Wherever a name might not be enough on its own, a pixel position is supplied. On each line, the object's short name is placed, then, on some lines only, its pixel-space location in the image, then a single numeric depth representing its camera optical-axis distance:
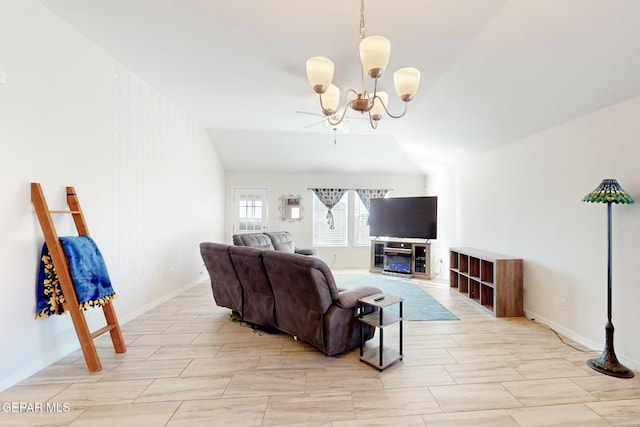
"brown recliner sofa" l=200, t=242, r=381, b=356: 2.44
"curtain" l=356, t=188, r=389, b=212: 6.80
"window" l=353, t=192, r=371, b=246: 6.93
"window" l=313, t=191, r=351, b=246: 6.90
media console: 5.79
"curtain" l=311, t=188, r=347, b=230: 6.78
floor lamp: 2.21
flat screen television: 5.63
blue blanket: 2.23
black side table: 2.30
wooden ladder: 2.16
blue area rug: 3.64
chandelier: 1.77
